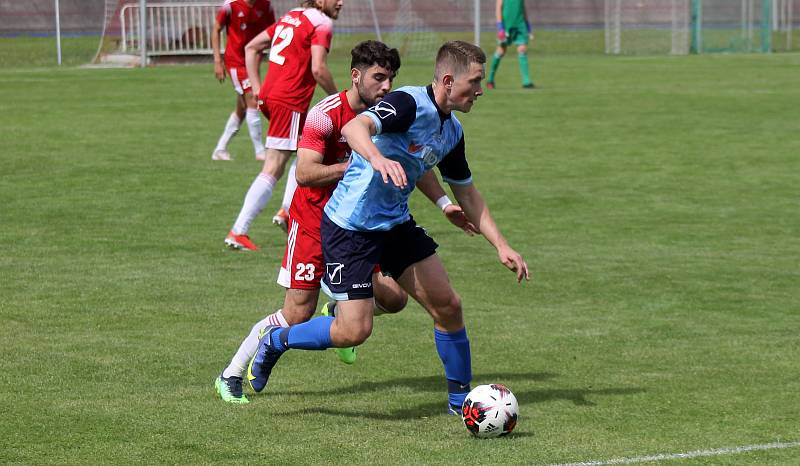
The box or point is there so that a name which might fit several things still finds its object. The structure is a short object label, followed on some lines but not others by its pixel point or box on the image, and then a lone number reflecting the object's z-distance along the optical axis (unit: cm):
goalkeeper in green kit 5312
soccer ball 1312
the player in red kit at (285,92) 2359
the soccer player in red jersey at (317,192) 1409
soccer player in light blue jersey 1306
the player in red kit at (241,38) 3294
